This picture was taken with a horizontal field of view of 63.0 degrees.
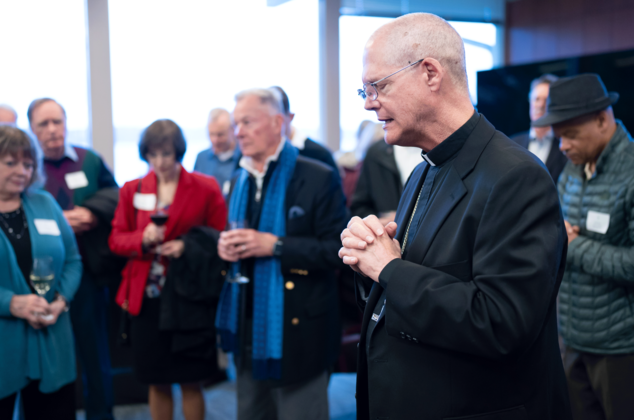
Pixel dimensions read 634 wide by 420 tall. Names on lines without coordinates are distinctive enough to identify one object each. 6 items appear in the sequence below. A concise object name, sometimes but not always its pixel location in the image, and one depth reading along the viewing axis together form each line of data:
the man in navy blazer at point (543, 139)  3.12
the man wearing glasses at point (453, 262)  1.04
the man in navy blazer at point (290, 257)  2.26
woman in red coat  2.54
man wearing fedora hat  1.98
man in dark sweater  2.99
